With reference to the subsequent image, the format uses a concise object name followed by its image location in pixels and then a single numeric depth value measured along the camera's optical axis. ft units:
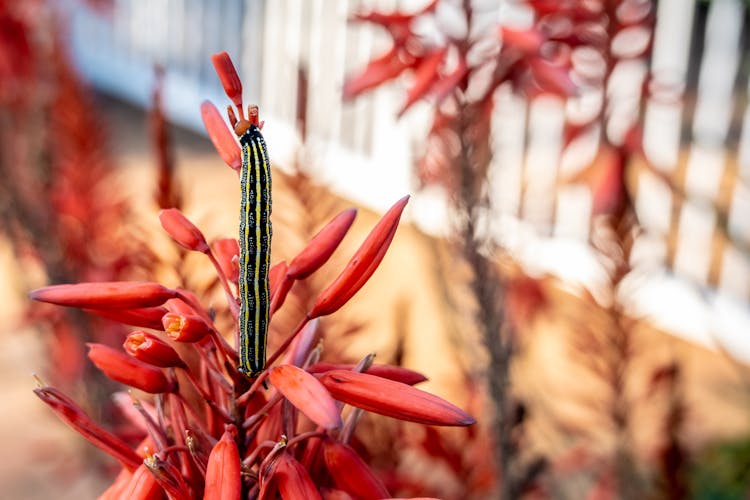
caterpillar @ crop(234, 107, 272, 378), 0.99
